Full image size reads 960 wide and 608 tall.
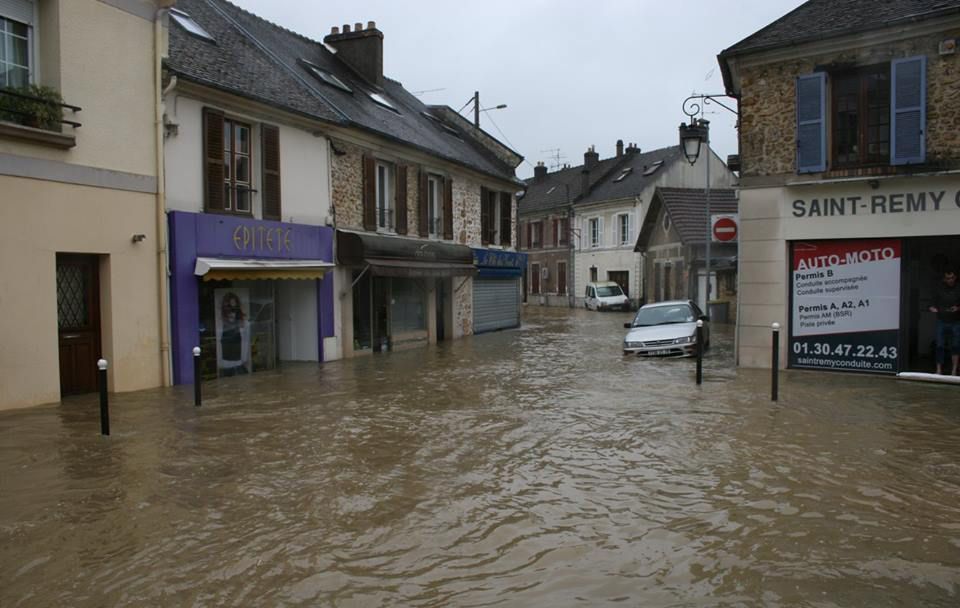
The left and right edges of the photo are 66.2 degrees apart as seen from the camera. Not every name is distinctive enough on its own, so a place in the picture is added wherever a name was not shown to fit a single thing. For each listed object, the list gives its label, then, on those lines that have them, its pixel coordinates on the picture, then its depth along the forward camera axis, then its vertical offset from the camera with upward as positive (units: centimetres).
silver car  1495 -100
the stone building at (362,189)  1435 +237
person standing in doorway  1097 -50
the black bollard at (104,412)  767 -134
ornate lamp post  1499 +295
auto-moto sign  1202 -39
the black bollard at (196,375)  926 -114
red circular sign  1400 +103
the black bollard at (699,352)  1089 -107
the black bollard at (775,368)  952 -113
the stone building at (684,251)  2556 +132
